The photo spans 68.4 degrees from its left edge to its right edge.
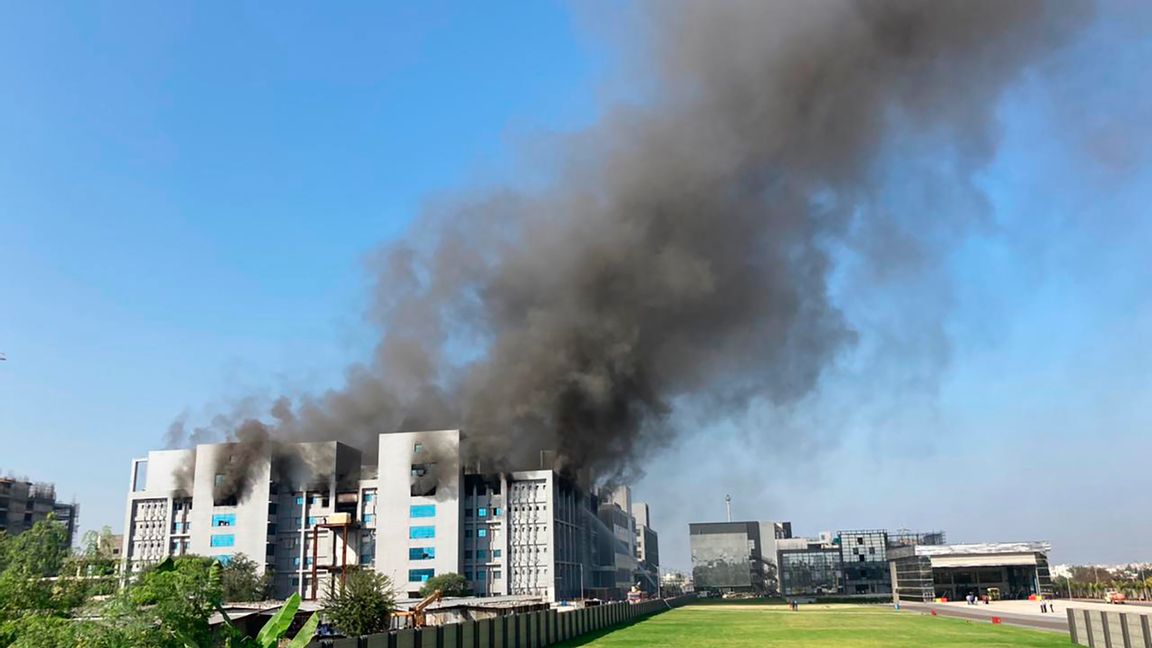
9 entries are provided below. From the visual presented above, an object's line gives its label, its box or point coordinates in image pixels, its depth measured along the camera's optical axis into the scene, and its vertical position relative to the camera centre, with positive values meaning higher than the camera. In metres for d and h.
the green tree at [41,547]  23.05 -0.09
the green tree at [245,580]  93.75 -4.56
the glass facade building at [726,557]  156.75 -5.01
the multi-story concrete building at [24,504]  130.62 +6.31
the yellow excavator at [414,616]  41.97 -4.00
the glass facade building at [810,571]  156.62 -7.88
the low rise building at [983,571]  100.81 -5.53
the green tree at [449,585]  95.88 -5.43
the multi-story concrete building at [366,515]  106.94 +2.83
